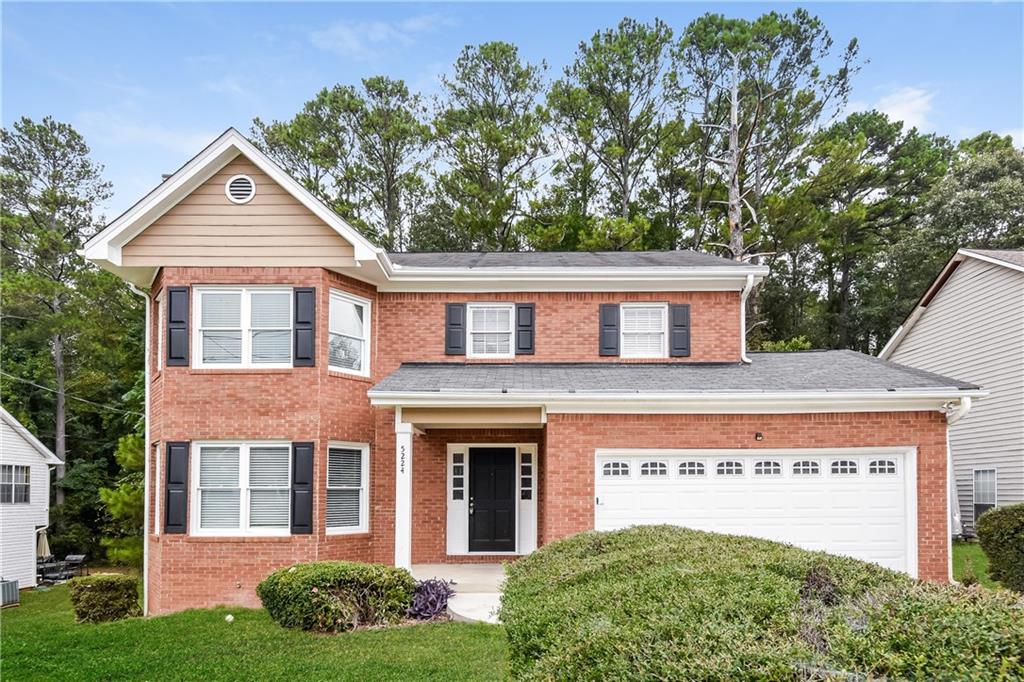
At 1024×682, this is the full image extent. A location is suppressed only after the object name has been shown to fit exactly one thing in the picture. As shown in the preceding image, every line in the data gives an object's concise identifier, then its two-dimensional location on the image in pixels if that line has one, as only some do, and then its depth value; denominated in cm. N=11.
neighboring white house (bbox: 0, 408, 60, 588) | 2217
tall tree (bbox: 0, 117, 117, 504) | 2833
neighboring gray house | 1745
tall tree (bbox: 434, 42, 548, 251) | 2819
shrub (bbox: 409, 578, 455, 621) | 1027
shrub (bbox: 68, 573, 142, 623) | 1212
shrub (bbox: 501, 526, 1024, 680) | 306
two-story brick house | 1212
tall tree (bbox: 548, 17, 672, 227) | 2872
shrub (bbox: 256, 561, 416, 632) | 987
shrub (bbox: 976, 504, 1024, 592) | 1107
